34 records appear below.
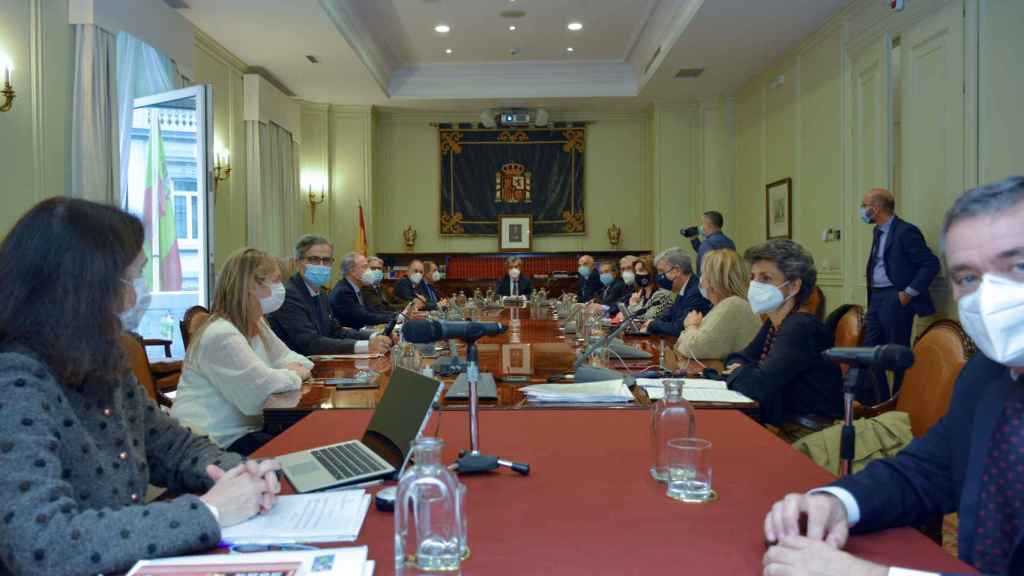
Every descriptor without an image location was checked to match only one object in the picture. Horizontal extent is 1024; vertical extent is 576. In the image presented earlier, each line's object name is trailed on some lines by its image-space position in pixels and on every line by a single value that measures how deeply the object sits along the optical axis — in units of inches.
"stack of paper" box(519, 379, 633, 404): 82.5
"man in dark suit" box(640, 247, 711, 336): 188.9
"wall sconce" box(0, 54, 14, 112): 159.9
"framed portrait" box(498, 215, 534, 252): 437.4
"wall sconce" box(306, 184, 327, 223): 390.9
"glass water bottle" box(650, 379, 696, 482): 53.9
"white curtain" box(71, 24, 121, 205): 189.6
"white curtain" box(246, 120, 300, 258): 308.3
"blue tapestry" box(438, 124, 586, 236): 434.6
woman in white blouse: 89.7
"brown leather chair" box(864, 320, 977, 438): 90.0
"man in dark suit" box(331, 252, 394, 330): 237.1
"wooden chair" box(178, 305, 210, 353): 141.3
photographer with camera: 289.0
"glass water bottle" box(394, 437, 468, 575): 36.0
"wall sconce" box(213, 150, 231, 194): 279.3
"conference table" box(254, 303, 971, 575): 38.8
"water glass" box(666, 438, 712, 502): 48.3
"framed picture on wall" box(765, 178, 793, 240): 301.9
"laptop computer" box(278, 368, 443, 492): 52.3
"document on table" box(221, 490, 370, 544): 41.4
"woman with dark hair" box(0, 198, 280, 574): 37.7
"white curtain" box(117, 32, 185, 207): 210.4
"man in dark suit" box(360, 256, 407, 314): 282.4
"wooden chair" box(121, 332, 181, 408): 100.7
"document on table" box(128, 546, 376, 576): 35.7
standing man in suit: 189.5
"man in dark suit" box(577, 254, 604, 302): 374.9
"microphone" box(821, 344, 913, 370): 52.8
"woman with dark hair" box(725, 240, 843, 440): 95.2
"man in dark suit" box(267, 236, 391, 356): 148.6
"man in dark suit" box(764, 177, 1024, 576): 40.6
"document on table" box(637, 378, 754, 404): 84.0
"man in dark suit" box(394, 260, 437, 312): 327.9
